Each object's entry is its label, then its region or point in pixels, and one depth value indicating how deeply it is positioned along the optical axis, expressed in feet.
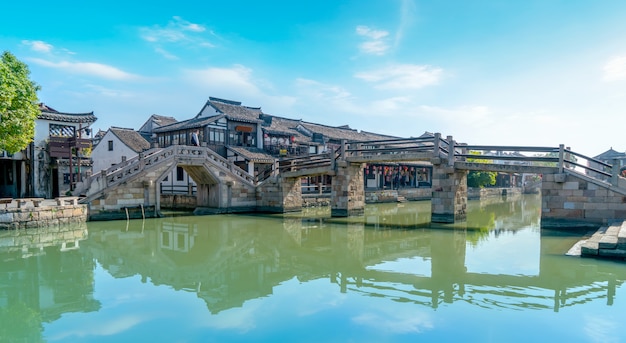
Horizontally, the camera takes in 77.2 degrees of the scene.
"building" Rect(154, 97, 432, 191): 82.88
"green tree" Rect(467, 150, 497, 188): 111.04
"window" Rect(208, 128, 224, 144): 82.38
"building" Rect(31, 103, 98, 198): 73.92
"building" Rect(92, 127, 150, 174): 86.89
